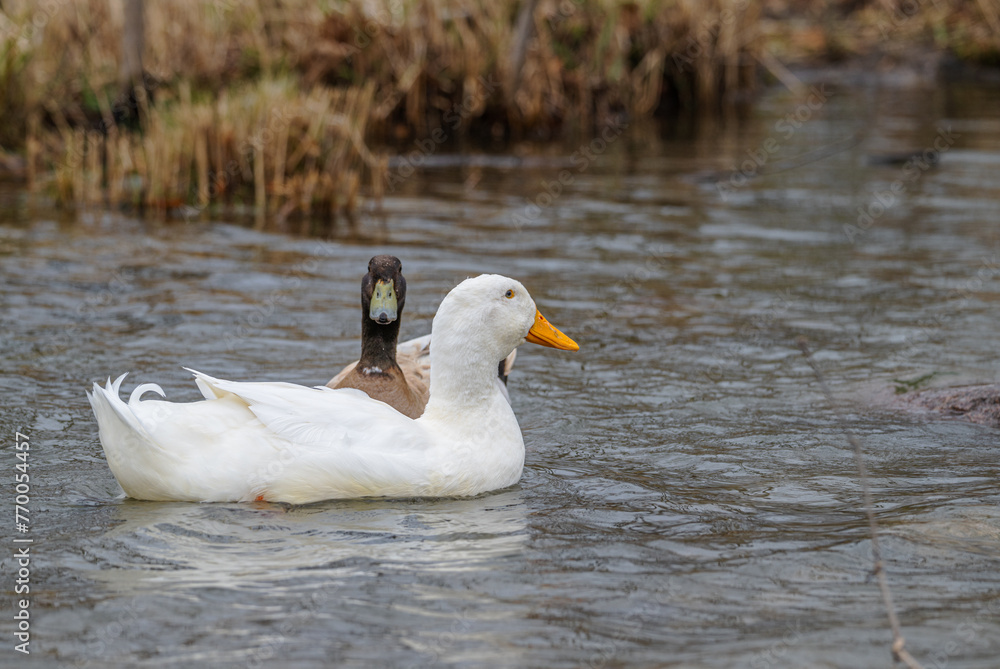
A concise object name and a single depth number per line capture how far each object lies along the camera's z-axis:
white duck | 10.12
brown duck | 11.97
